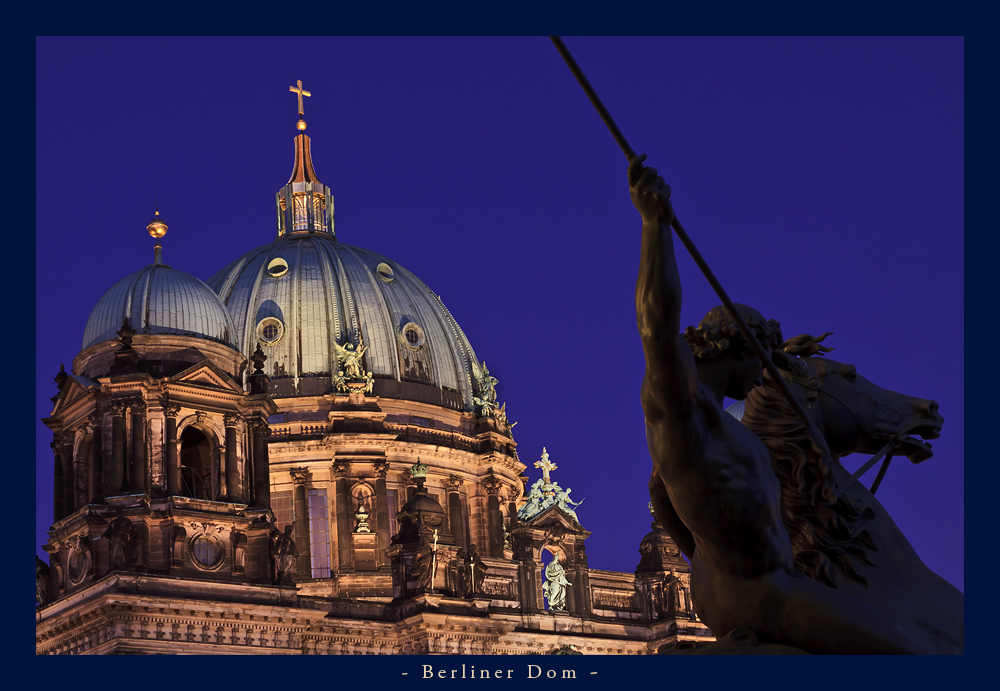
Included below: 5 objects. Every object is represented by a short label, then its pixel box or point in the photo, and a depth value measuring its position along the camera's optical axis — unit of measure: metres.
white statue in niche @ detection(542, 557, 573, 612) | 66.50
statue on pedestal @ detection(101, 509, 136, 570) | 52.03
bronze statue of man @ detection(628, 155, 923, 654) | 10.83
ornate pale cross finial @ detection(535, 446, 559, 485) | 71.25
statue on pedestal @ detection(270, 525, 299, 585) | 55.72
